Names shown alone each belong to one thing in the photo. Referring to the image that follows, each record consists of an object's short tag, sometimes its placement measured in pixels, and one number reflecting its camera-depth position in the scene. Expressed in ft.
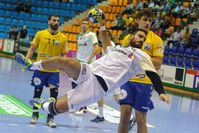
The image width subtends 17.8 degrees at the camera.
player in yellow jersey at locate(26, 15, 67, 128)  37.75
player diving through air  25.63
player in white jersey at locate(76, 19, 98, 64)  45.13
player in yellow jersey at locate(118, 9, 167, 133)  27.82
